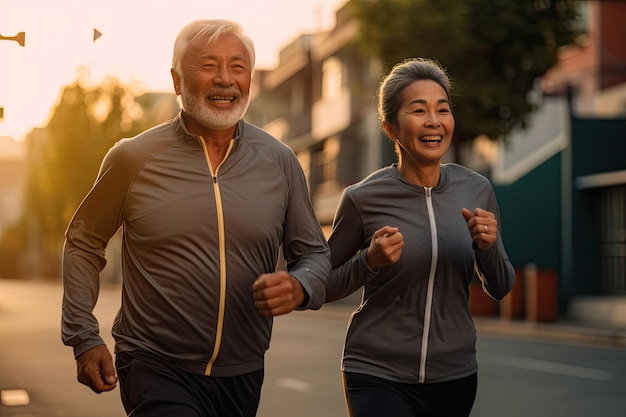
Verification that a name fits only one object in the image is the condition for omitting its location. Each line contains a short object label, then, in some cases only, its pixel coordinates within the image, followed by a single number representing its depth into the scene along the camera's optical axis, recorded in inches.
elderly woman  181.3
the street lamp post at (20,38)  310.3
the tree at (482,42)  1115.9
